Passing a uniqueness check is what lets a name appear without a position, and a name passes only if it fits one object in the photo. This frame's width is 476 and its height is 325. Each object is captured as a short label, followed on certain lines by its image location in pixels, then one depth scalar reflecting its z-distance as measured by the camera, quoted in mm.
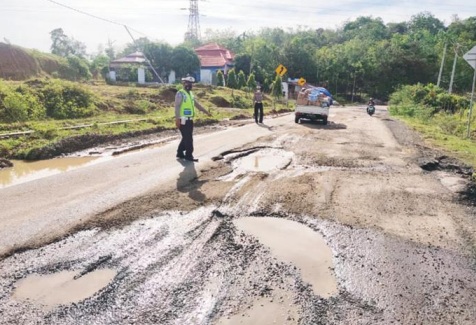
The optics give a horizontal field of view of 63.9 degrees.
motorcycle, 24433
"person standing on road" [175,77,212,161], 8180
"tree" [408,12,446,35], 82231
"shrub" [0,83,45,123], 13586
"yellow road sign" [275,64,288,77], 24016
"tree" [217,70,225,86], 42594
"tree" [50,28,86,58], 66156
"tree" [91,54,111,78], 43969
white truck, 16375
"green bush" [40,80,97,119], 15689
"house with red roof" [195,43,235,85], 47812
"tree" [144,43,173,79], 39969
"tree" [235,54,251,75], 48594
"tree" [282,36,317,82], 50719
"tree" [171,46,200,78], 40156
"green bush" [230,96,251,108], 28375
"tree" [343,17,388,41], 69525
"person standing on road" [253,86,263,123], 16456
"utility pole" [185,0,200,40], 66750
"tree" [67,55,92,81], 37000
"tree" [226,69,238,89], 40906
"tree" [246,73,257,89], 37375
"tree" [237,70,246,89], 41406
